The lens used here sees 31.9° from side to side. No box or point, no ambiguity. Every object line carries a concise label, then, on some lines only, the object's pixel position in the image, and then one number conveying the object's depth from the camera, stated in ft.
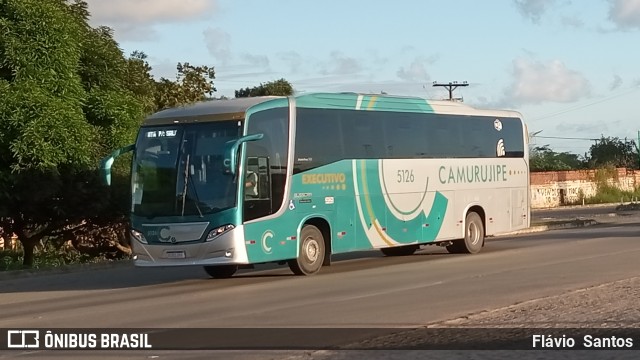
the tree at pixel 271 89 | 200.44
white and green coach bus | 65.62
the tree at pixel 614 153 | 351.83
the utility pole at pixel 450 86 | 273.46
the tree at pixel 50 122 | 90.63
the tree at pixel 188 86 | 141.90
